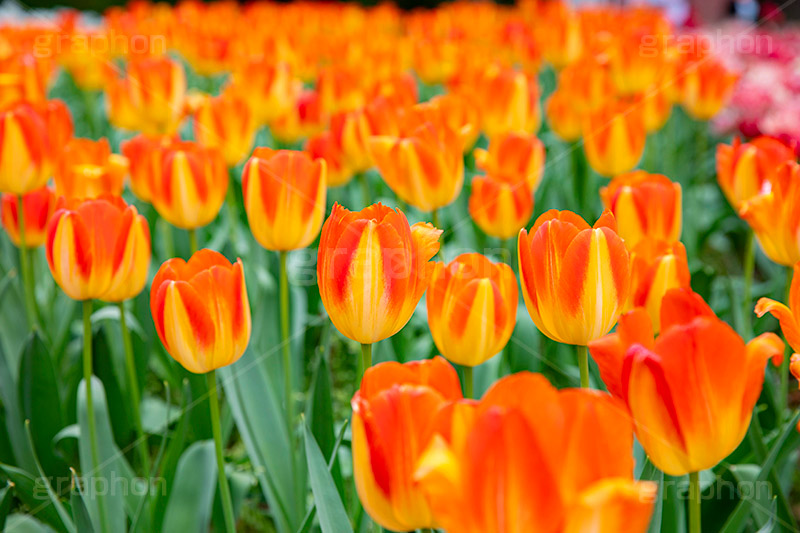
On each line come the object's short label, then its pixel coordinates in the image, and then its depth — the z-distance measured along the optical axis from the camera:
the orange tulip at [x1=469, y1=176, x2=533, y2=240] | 1.78
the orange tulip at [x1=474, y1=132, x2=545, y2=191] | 1.97
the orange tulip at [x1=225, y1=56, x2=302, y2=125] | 2.72
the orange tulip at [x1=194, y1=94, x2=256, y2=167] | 2.20
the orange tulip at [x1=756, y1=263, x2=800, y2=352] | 0.92
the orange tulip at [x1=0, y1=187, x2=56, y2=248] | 1.88
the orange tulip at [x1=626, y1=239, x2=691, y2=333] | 1.13
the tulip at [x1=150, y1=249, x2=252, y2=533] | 1.10
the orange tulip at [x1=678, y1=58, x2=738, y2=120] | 2.92
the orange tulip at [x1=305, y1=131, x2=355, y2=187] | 2.22
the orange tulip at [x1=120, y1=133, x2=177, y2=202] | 1.78
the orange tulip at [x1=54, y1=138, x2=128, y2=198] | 1.83
